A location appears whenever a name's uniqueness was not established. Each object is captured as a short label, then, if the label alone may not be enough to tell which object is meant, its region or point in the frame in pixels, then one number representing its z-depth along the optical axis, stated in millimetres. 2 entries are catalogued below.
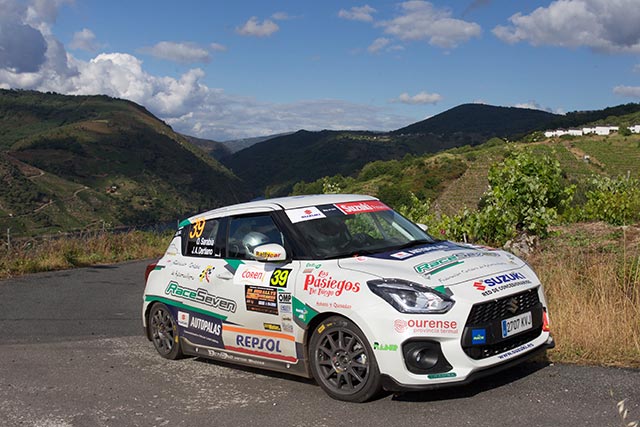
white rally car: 5023
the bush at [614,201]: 14992
